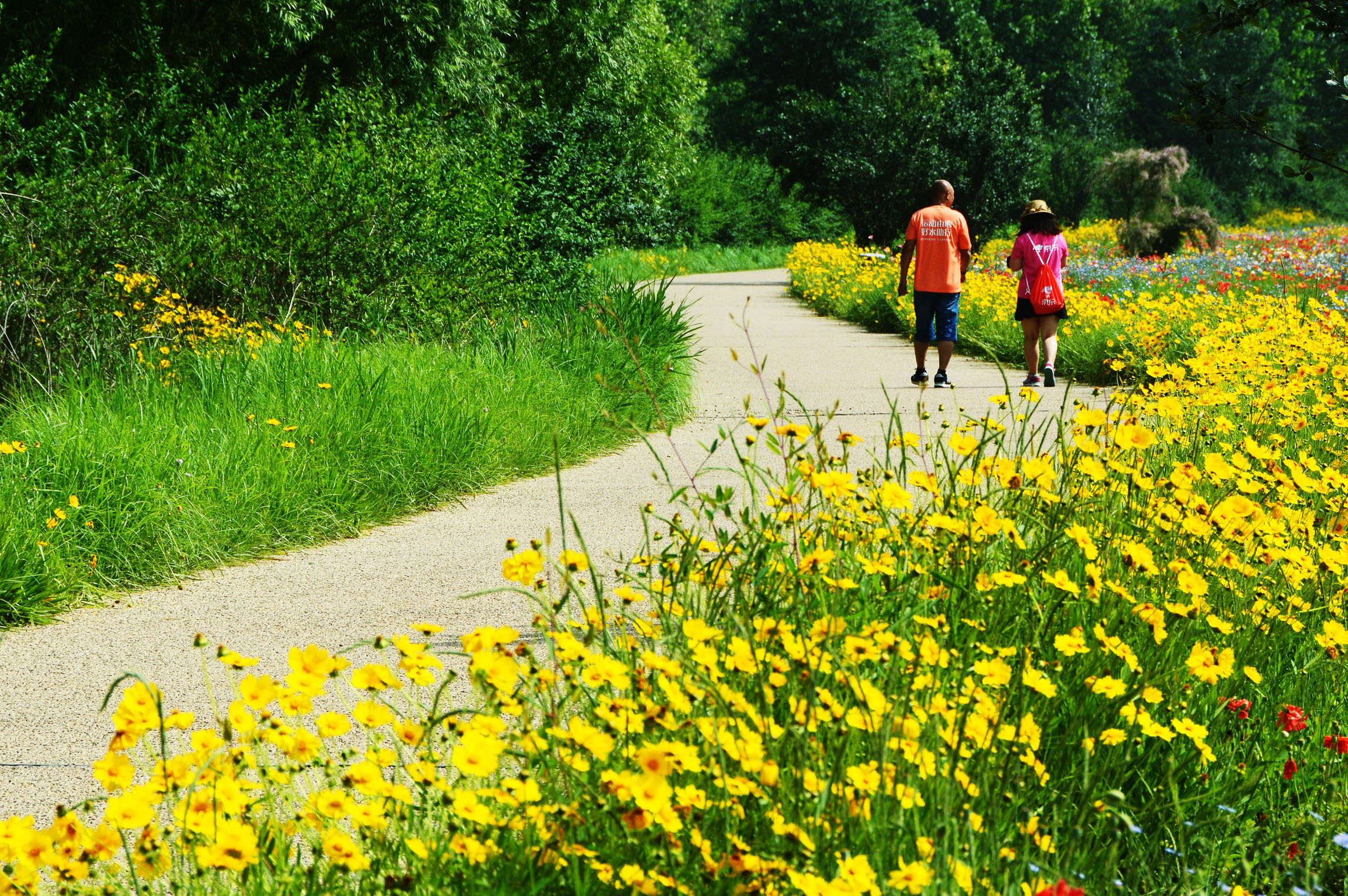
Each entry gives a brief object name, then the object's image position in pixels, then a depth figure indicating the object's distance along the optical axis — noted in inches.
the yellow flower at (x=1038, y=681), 522.3
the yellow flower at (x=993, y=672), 533.7
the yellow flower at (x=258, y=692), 462.4
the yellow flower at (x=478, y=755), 438.8
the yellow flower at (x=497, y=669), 468.1
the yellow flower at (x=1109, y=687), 560.5
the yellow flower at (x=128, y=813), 420.1
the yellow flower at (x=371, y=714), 473.0
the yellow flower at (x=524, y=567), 547.5
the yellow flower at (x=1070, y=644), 573.5
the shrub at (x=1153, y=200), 2656.9
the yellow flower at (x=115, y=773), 446.4
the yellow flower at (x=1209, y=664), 579.0
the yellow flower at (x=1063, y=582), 594.1
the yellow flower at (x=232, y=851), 405.8
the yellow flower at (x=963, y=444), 771.4
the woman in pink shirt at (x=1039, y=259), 1575.5
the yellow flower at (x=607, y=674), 467.8
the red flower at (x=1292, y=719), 669.5
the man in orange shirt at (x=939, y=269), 1579.0
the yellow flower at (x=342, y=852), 406.4
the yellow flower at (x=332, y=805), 441.8
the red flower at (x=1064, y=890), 317.1
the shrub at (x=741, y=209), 3976.1
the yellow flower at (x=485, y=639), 476.2
